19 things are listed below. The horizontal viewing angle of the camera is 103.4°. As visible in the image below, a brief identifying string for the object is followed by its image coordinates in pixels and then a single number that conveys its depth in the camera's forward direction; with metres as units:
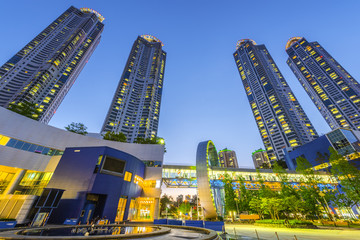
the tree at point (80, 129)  51.62
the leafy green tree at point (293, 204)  26.84
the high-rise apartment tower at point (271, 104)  109.88
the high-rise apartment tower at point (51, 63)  83.01
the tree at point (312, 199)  31.19
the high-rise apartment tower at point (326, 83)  103.31
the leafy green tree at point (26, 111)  40.62
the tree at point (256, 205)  31.36
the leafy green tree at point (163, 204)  73.55
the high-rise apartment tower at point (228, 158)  187.25
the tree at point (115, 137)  50.49
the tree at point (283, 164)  79.69
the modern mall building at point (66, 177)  19.83
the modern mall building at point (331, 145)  46.72
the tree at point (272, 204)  26.45
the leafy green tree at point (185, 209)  64.32
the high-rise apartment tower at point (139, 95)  105.97
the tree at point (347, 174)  27.08
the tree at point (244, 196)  37.19
